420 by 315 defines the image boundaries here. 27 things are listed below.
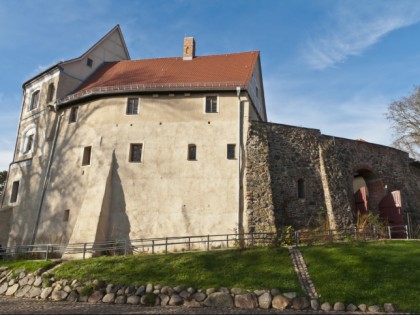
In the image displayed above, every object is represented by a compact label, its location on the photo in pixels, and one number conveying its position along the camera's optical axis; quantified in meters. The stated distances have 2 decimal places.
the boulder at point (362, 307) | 10.60
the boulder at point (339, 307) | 10.70
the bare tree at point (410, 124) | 29.45
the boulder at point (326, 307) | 10.74
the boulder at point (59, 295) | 12.97
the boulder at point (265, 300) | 11.18
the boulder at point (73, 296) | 12.73
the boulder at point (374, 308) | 10.52
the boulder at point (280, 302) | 11.05
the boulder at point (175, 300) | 11.75
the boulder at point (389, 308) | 10.43
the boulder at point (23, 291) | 14.20
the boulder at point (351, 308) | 10.64
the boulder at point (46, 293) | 13.44
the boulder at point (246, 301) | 11.29
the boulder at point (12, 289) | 14.64
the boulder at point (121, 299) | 12.20
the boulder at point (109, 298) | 12.32
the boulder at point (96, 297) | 12.50
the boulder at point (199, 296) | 11.71
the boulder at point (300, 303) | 10.95
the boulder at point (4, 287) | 14.99
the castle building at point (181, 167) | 18.64
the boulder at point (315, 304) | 10.85
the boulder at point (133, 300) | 12.11
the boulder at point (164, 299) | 11.84
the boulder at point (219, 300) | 11.45
